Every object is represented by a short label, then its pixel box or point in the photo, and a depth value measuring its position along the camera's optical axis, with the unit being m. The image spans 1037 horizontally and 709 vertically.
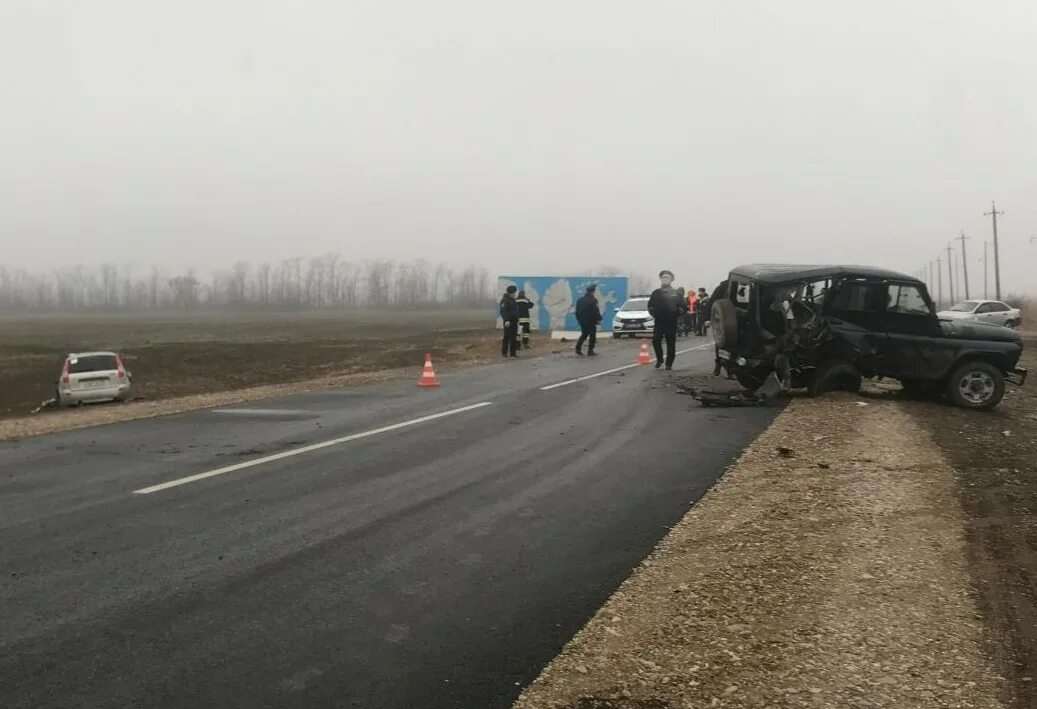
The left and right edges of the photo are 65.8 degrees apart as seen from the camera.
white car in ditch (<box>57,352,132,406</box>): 21.45
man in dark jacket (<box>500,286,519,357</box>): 22.55
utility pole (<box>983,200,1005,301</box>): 74.38
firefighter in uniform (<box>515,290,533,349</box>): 24.14
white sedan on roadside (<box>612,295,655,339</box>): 33.09
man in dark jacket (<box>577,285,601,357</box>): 22.05
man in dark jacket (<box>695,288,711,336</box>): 35.03
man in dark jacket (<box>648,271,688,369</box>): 17.50
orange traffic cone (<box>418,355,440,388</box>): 15.70
